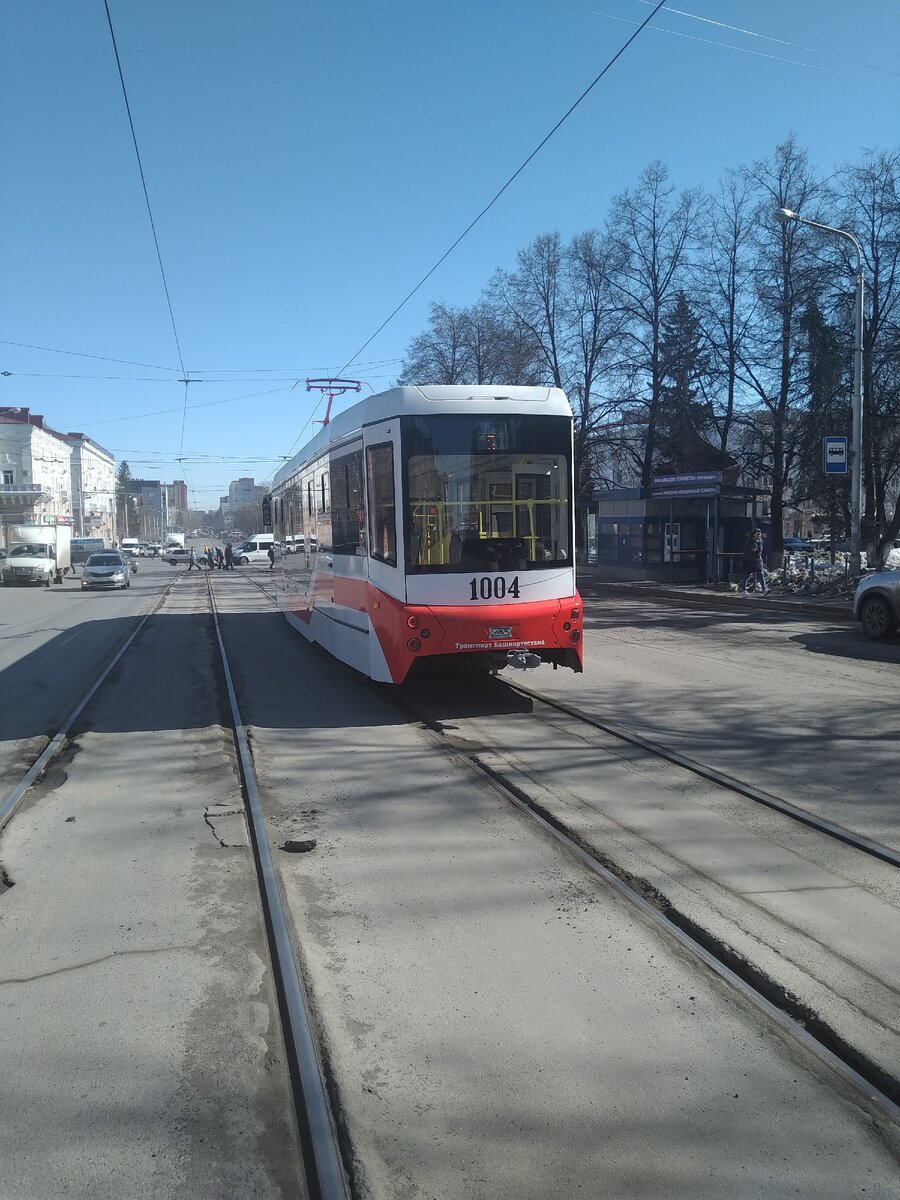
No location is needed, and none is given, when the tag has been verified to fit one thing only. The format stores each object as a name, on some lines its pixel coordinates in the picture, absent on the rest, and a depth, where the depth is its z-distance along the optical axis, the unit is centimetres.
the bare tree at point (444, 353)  4062
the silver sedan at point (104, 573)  3444
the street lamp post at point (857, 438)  2072
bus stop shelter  2762
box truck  3653
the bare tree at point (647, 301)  3453
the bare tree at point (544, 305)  3725
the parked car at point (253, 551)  5866
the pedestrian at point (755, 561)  2416
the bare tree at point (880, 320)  2558
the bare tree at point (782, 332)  2878
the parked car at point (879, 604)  1484
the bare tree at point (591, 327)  3538
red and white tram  889
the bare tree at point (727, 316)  3147
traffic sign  2031
